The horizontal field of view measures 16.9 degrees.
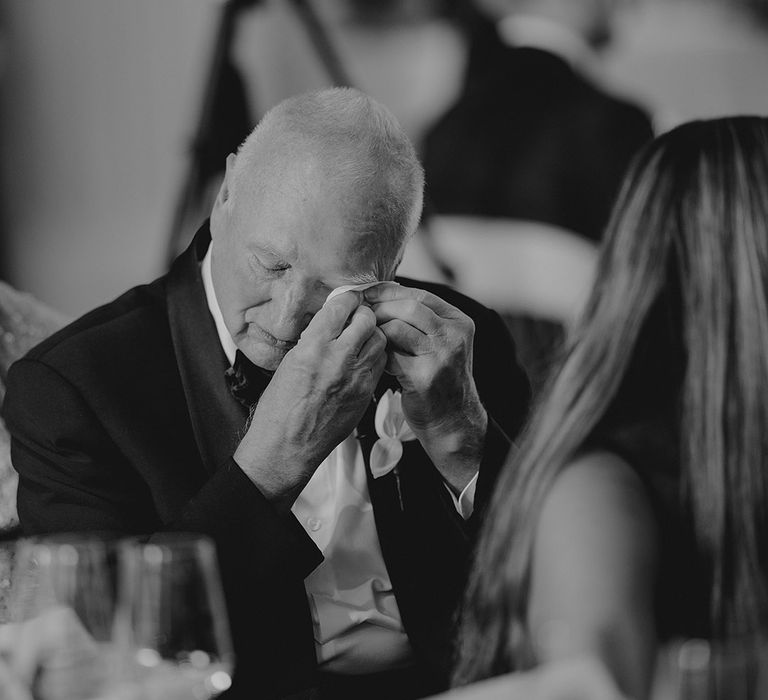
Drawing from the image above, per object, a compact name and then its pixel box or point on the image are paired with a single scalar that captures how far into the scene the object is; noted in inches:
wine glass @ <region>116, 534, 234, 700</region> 65.9
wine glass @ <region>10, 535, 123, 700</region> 65.8
